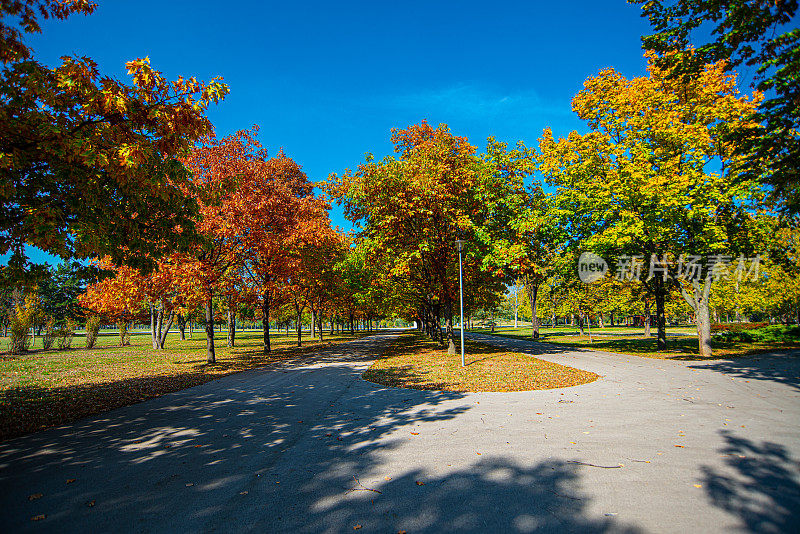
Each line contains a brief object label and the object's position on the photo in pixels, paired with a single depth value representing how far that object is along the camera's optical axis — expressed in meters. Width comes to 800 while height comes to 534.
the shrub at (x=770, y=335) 22.53
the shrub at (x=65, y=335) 25.42
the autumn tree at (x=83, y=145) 5.31
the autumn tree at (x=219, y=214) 15.15
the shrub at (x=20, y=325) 22.12
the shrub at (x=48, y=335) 25.14
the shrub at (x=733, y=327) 32.92
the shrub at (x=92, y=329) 26.69
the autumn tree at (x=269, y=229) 16.48
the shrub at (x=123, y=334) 31.65
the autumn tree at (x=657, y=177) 16.31
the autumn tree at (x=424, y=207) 15.64
